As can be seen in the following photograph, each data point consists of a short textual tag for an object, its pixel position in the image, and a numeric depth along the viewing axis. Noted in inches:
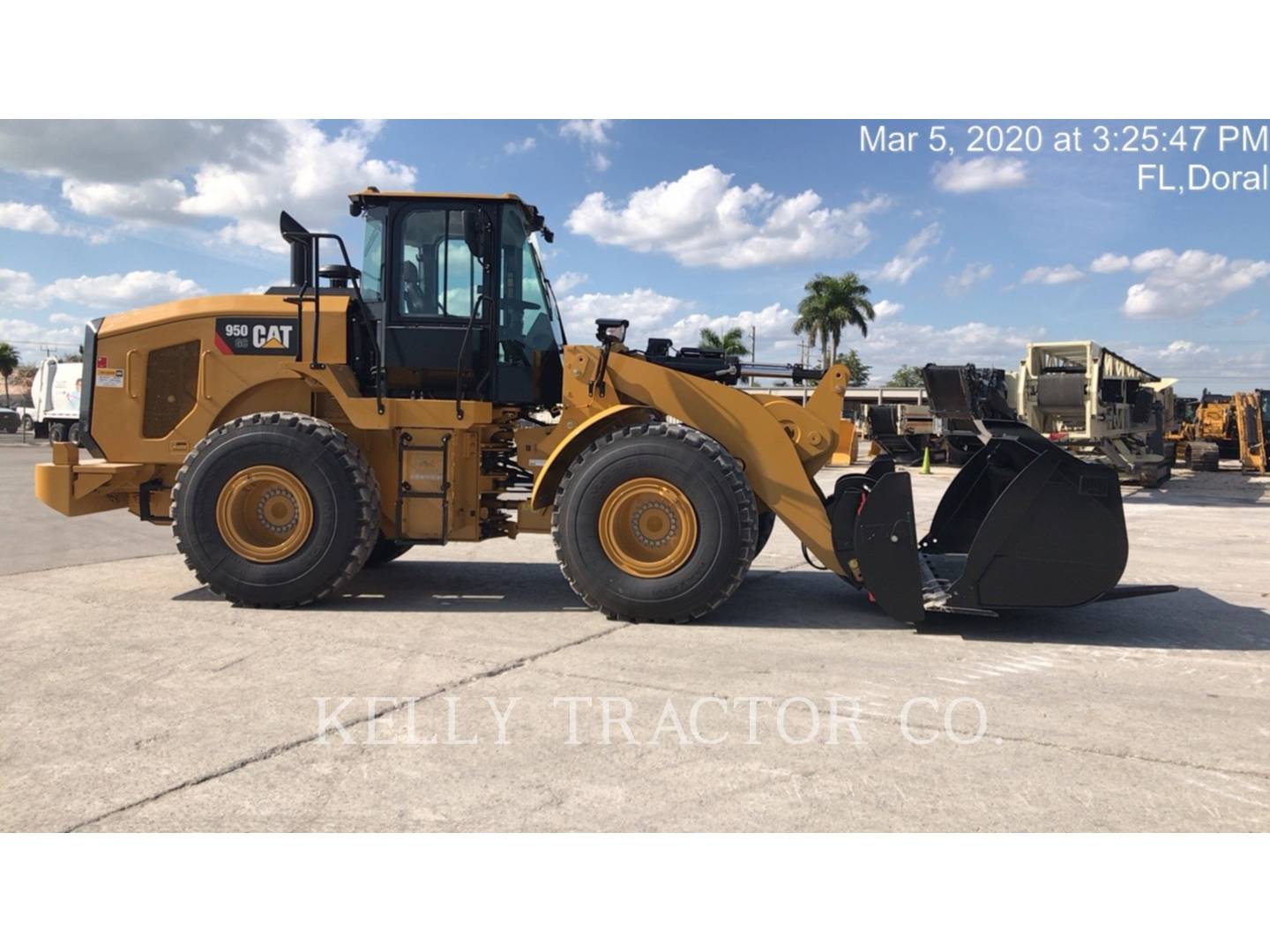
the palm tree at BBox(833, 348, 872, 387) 2662.4
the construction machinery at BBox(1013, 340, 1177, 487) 658.8
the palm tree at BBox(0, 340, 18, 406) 2466.8
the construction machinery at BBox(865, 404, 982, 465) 803.4
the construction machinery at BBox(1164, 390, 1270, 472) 956.6
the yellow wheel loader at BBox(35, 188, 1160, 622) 214.8
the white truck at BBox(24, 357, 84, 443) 1196.5
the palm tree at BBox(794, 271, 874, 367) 1909.4
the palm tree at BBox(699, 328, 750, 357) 1967.8
